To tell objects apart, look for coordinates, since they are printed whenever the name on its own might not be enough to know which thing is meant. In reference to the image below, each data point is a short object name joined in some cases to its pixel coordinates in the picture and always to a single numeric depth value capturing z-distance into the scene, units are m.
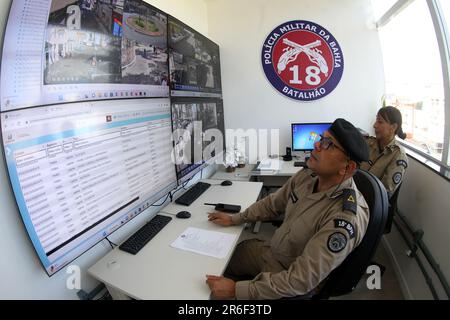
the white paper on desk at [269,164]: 2.73
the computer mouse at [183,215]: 1.63
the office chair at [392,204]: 1.89
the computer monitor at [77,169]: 0.89
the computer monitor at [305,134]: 2.92
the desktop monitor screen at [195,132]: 1.86
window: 1.88
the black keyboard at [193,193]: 1.87
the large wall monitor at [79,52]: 0.86
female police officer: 1.94
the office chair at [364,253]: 1.07
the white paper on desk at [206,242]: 1.27
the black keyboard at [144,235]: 1.31
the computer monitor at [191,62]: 1.81
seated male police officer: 1.02
